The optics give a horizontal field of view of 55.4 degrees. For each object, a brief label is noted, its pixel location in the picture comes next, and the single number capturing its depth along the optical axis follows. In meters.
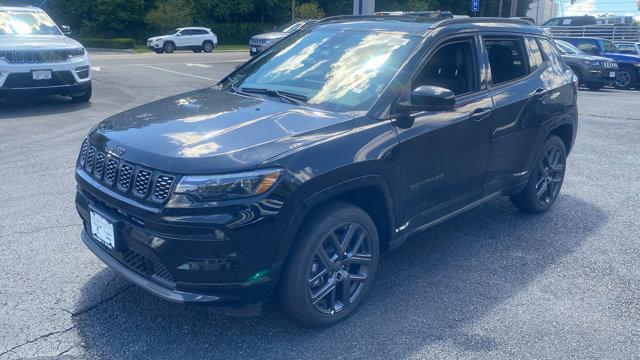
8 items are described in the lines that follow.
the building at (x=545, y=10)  82.56
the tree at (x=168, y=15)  46.34
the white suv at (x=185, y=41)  37.59
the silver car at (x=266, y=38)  25.14
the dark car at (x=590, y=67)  18.48
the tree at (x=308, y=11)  49.78
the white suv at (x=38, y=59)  10.34
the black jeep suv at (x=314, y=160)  3.18
